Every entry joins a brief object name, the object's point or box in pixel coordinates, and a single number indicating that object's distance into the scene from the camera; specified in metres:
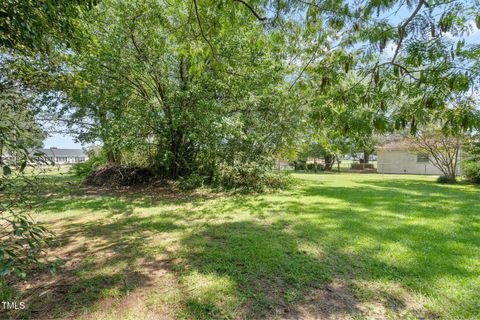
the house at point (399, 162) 19.80
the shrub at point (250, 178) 8.41
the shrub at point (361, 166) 23.13
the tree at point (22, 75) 1.44
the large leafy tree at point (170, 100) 6.70
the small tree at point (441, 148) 12.25
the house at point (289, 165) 25.53
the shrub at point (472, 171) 11.91
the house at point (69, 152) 40.47
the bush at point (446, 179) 12.45
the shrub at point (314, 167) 23.30
